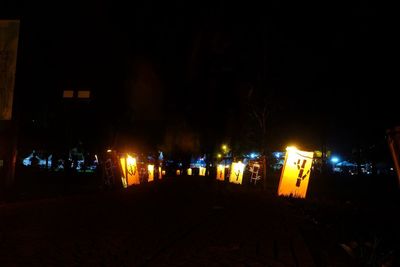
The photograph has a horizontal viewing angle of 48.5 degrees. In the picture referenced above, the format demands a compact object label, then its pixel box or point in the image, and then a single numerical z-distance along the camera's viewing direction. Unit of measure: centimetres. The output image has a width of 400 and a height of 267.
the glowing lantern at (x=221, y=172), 4231
